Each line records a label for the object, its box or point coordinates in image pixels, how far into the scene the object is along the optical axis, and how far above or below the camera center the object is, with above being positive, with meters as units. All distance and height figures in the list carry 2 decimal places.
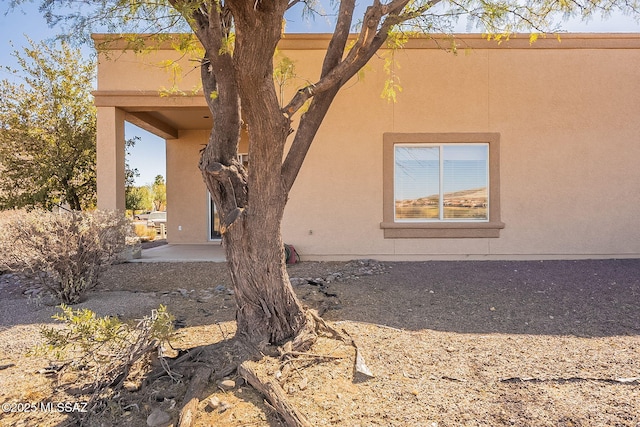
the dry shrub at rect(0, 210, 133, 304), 4.97 -0.49
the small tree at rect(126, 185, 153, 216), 17.82 +0.51
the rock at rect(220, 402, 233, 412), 2.88 -1.50
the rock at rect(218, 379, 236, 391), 3.14 -1.46
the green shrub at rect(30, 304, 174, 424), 2.87 -1.13
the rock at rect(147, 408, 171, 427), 2.74 -1.53
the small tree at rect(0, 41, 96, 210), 10.29 +2.10
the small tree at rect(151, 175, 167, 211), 36.19 +1.55
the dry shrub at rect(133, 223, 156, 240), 14.30 -0.82
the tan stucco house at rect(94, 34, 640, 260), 8.45 +1.29
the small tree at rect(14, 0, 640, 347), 3.21 +0.77
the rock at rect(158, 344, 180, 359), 3.46 -1.41
